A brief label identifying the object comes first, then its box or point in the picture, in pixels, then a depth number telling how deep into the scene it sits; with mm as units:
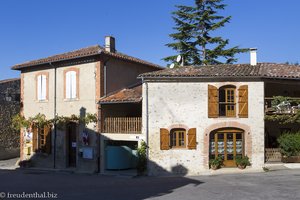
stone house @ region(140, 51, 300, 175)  19500
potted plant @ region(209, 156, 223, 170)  19453
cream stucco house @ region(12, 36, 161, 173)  21359
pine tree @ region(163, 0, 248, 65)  32375
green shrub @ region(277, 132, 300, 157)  19922
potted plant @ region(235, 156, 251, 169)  19484
